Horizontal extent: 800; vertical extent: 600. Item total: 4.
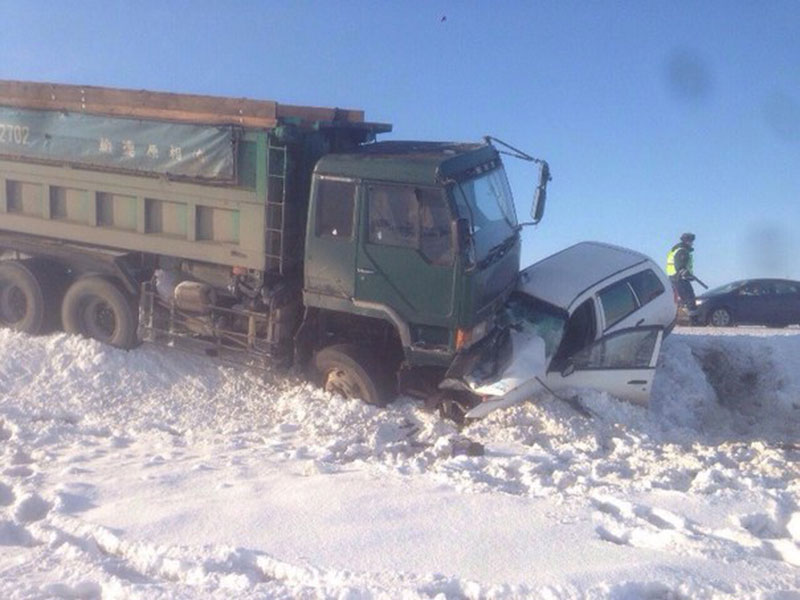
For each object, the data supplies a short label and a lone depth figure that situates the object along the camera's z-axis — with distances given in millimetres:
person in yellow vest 17484
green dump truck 8680
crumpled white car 8820
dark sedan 19516
